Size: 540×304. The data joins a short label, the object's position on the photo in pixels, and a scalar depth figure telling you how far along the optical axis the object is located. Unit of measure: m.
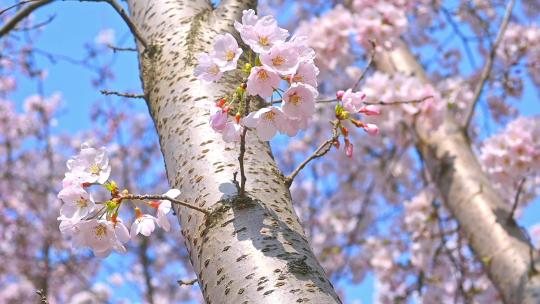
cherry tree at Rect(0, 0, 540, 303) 1.81
